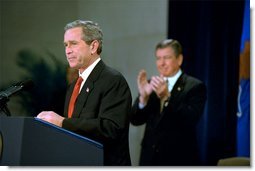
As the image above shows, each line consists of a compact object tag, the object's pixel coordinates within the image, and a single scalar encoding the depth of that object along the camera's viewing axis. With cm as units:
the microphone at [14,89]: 533
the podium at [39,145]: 463
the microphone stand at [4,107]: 524
